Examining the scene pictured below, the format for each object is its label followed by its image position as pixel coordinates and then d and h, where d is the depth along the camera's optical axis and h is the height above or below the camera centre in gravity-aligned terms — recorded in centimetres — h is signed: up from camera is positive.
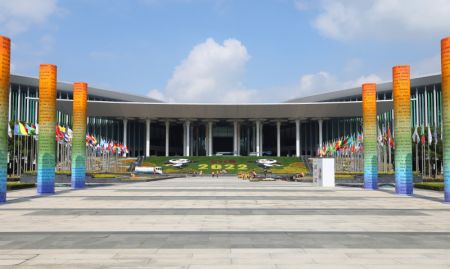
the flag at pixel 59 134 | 4962 +253
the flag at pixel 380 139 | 5772 +232
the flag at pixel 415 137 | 5219 +233
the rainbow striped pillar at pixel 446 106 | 2264 +251
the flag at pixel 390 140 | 5229 +203
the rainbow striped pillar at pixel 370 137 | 3475 +156
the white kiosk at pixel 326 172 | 3747 -117
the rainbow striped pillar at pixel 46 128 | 2847 +182
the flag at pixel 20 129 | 4716 +291
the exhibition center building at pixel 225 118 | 9137 +846
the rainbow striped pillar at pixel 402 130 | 2856 +170
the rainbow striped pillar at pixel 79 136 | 3516 +165
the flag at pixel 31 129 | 4903 +304
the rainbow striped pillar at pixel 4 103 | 2214 +261
